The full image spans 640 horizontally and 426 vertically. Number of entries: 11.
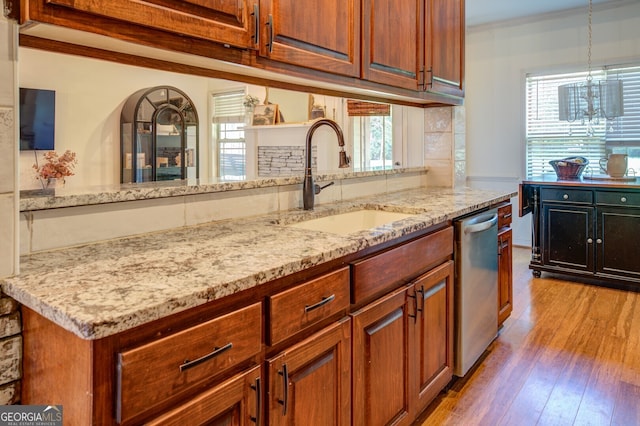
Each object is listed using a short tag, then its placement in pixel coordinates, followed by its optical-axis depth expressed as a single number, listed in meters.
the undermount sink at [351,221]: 2.01
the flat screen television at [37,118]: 3.90
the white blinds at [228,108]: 4.77
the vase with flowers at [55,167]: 3.91
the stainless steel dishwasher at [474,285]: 2.10
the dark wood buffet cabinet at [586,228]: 3.53
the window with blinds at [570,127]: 4.49
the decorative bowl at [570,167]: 4.01
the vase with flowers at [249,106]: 4.55
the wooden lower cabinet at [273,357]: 0.81
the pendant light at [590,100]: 3.72
